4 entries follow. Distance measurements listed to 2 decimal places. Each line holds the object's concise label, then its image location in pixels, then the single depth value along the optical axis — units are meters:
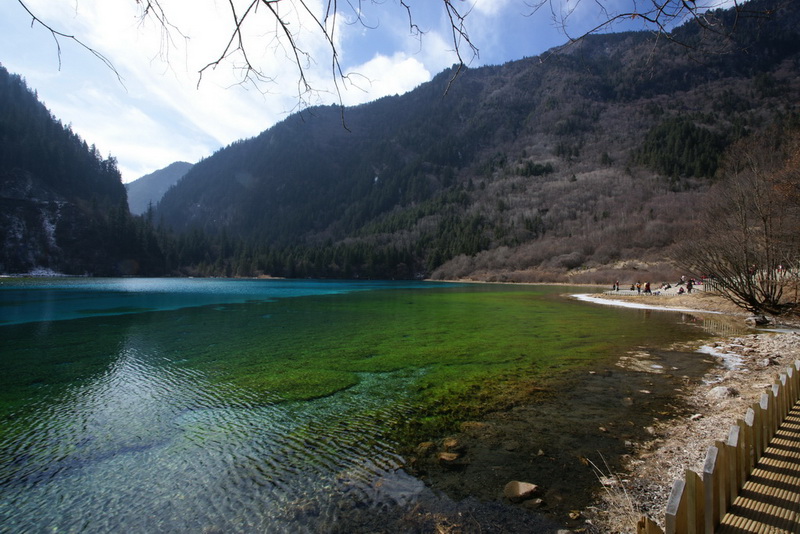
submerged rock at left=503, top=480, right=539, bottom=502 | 4.89
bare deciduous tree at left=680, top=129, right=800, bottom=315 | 19.50
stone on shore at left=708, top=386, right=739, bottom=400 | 8.16
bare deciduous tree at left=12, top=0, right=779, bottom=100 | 2.54
